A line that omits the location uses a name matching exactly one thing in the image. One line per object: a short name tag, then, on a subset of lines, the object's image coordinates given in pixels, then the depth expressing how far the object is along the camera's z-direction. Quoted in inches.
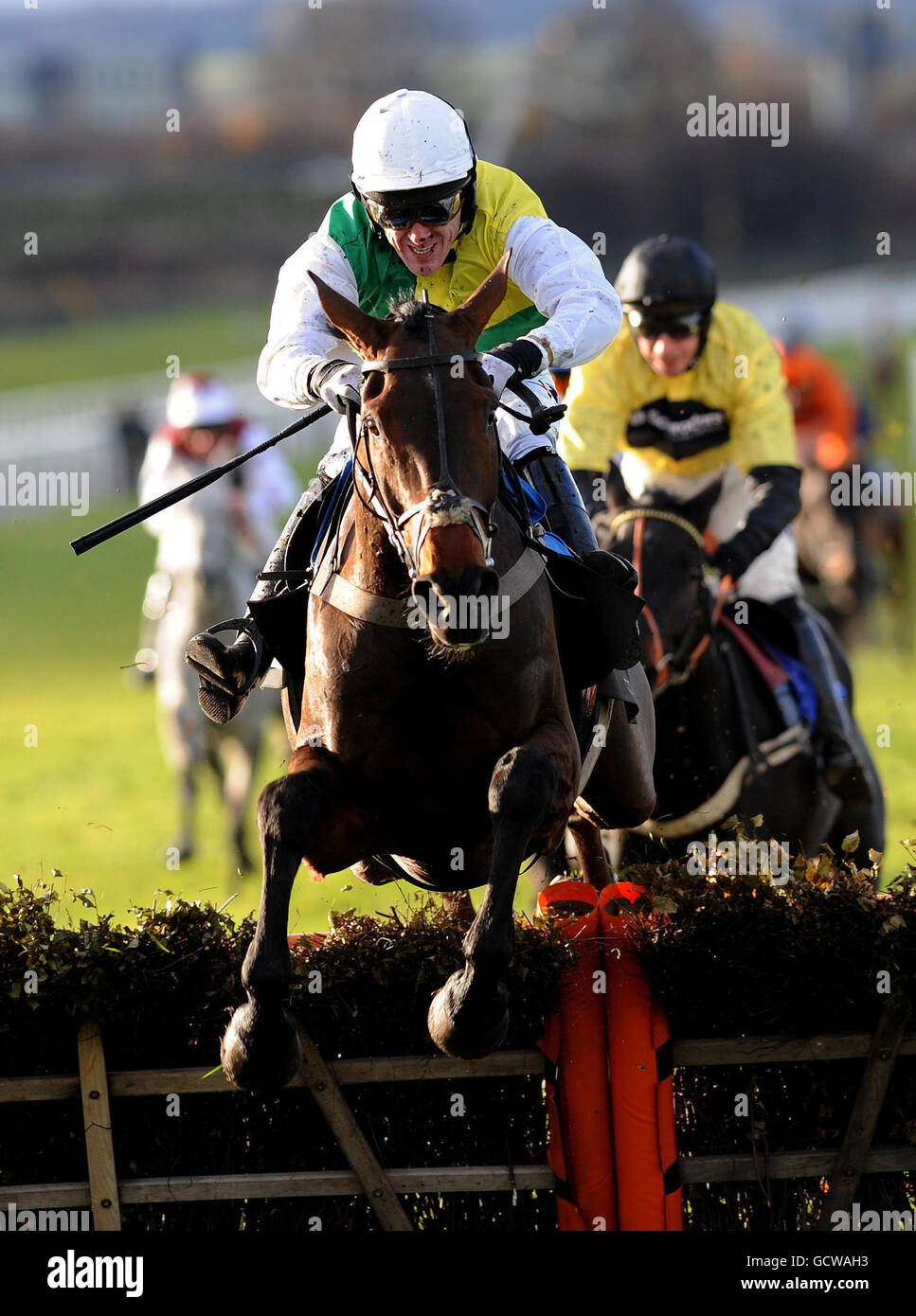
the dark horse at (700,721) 545.3
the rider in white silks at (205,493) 897.5
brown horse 311.1
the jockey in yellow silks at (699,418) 578.2
